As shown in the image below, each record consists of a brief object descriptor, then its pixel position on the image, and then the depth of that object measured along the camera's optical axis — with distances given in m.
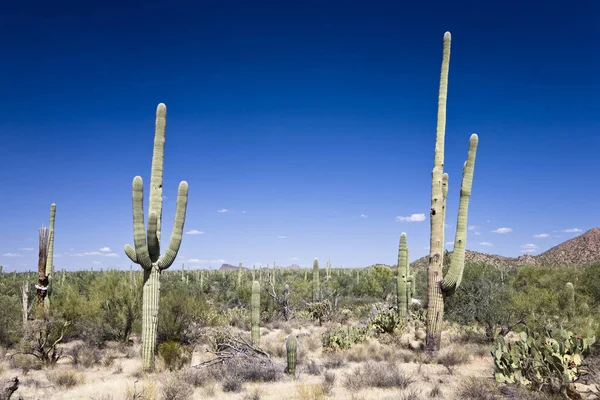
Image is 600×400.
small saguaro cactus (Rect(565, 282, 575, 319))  15.65
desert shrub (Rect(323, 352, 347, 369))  12.31
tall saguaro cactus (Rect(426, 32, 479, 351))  12.34
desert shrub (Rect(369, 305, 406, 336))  16.62
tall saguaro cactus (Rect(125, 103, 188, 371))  10.74
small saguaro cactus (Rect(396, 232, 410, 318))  17.94
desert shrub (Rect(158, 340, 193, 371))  11.33
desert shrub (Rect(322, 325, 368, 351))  14.70
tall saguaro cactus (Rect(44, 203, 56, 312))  16.30
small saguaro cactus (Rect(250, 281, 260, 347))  13.23
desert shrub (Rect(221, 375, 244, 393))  9.71
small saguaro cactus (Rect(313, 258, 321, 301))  25.50
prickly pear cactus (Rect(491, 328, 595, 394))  7.89
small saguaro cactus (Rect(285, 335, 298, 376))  10.80
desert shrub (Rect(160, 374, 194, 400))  8.57
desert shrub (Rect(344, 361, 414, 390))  9.80
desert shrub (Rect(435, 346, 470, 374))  12.07
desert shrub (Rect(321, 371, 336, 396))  9.29
